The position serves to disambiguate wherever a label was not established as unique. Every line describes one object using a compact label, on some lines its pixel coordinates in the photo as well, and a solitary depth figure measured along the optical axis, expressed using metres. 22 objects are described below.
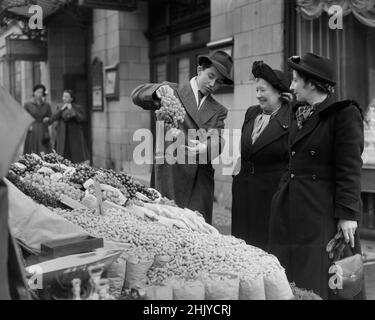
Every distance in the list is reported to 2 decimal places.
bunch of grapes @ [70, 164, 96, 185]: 4.34
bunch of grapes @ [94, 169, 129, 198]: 4.20
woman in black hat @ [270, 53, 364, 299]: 3.94
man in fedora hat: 4.92
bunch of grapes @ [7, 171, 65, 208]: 3.85
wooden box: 2.77
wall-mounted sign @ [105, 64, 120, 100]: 13.72
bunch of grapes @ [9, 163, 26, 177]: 4.42
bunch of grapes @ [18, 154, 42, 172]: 4.71
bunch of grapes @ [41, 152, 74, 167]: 5.18
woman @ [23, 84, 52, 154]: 12.70
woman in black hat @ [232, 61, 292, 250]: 4.89
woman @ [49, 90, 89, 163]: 12.22
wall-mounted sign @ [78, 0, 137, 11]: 12.26
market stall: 2.61
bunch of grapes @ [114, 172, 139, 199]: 4.27
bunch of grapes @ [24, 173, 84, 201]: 3.95
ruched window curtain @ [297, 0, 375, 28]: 7.30
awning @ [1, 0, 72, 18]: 5.87
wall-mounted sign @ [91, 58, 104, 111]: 14.61
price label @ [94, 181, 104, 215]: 3.65
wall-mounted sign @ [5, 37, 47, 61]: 14.47
